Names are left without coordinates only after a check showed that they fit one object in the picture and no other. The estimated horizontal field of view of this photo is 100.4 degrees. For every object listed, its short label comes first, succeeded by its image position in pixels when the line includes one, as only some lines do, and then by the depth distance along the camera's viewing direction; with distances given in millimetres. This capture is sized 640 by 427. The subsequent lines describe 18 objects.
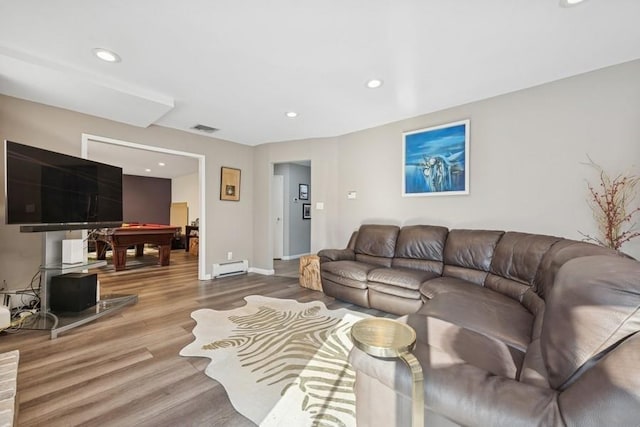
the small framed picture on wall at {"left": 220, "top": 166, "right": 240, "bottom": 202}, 4797
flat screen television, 2283
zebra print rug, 1525
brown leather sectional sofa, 644
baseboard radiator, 4621
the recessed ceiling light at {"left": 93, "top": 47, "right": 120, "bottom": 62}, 2165
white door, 6422
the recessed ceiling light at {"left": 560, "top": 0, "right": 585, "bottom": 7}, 1646
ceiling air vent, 4096
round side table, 699
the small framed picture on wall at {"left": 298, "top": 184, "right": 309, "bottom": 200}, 6760
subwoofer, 2766
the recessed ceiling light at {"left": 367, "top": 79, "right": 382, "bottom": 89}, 2666
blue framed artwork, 3230
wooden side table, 3873
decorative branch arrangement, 2258
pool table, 5199
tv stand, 2522
